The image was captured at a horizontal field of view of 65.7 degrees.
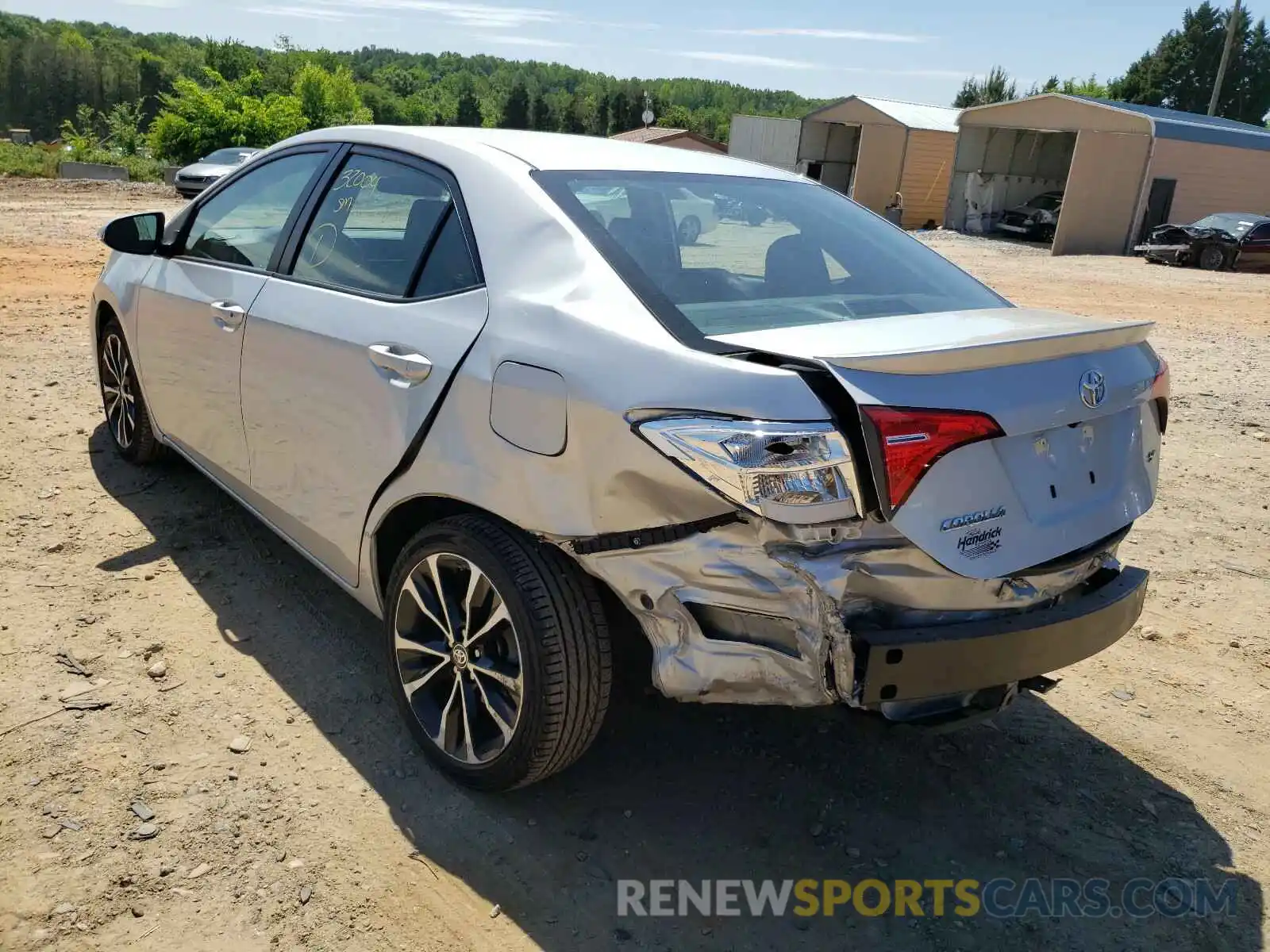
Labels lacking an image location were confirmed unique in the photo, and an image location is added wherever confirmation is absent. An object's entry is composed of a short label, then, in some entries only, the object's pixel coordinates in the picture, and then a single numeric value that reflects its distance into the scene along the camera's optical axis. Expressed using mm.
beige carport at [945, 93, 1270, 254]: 26094
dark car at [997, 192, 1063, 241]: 30234
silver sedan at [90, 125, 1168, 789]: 2055
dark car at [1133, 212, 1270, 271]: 22266
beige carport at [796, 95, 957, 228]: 33438
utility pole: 37344
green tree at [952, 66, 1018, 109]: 76688
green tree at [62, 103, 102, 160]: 37500
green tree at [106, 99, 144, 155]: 48938
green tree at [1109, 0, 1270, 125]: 68000
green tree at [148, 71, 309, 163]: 36844
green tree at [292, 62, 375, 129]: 46438
